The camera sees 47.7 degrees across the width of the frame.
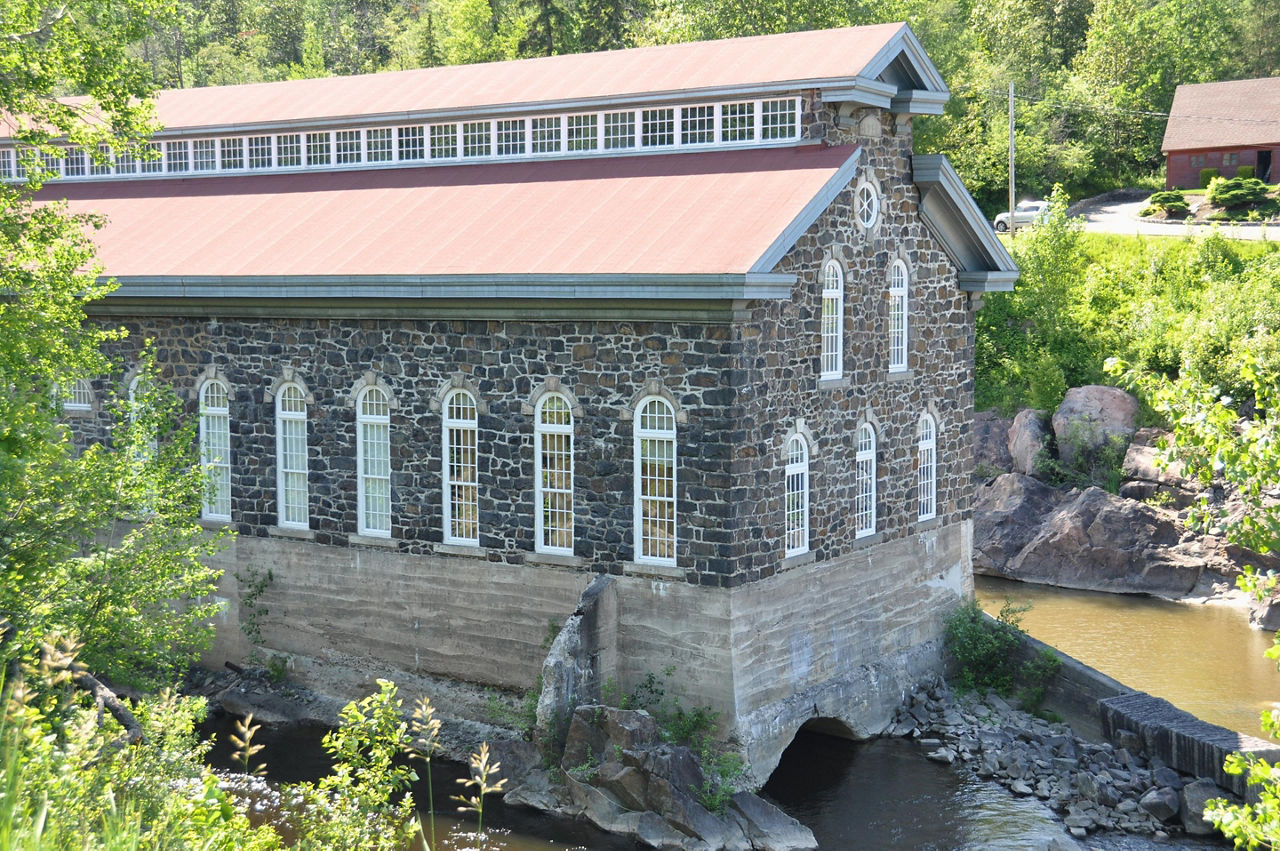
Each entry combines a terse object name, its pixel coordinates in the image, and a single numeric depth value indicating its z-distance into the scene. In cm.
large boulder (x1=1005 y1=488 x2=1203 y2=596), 3309
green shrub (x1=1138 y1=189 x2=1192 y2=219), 5178
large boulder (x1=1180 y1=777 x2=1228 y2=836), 1936
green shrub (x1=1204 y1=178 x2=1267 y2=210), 5084
